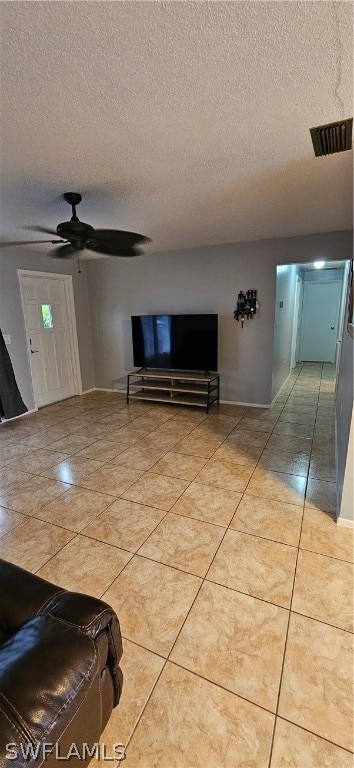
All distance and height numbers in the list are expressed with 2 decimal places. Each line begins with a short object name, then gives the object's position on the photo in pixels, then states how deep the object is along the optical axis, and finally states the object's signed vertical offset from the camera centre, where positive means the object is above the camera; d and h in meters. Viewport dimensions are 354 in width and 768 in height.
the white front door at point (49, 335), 4.63 -0.21
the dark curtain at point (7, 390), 4.14 -0.86
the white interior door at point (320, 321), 7.36 -0.15
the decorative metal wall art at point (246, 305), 4.28 +0.15
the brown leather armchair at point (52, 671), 0.65 -0.81
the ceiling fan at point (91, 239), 2.21 +0.58
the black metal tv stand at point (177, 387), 4.51 -0.97
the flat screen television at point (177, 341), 4.46 -0.32
